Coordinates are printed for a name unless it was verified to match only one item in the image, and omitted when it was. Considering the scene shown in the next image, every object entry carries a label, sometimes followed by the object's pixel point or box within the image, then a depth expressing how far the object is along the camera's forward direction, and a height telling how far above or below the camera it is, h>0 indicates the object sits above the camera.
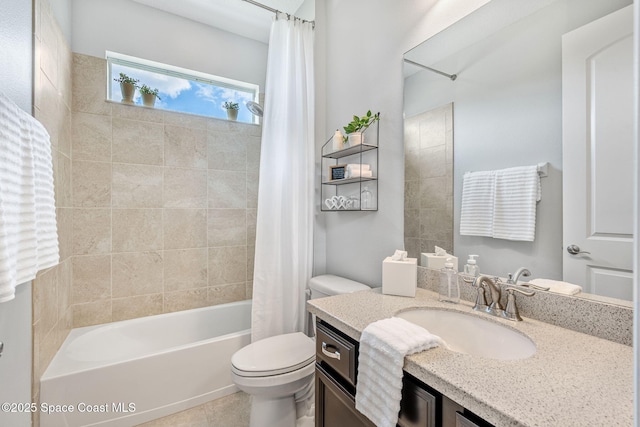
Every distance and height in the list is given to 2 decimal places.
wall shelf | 1.65 +0.26
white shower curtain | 1.85 +0.19
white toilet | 1.31 -0.79
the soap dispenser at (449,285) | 1.10 -0.29
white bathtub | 1.41 -0.96
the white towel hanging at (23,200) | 0.77 +0.04
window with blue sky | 2.13 +1.14
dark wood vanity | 0.62 -0.51
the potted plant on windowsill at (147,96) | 2.13 +0.94
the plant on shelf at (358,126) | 1.61 +0.55
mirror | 0.90 +0.41
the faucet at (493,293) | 0.97 -0.28
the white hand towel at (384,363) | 0.70 -0.41
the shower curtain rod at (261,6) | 1.90 +1.48
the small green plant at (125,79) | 2.06 +1.04
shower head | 2.13 +0.85
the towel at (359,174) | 1.64 +0.25
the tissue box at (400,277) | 1.20 -0.28
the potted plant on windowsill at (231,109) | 2.48 +0.97
